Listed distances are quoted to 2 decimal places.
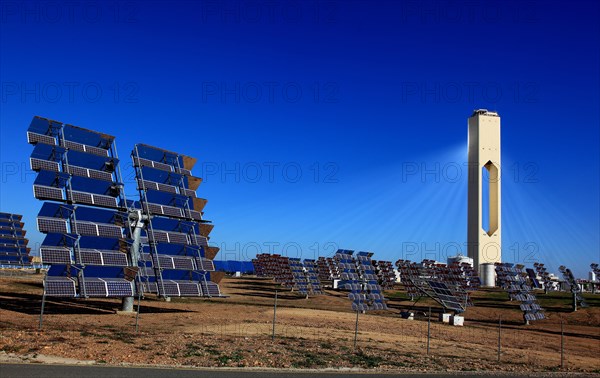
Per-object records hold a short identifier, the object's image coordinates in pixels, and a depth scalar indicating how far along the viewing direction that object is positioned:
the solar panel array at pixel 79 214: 22.69
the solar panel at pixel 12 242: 58.56
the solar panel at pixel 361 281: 40.28
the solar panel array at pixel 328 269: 97.11
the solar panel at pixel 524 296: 40.62
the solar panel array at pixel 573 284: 52.74
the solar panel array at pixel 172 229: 27.11
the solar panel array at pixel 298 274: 56.12
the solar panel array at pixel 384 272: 79.94
